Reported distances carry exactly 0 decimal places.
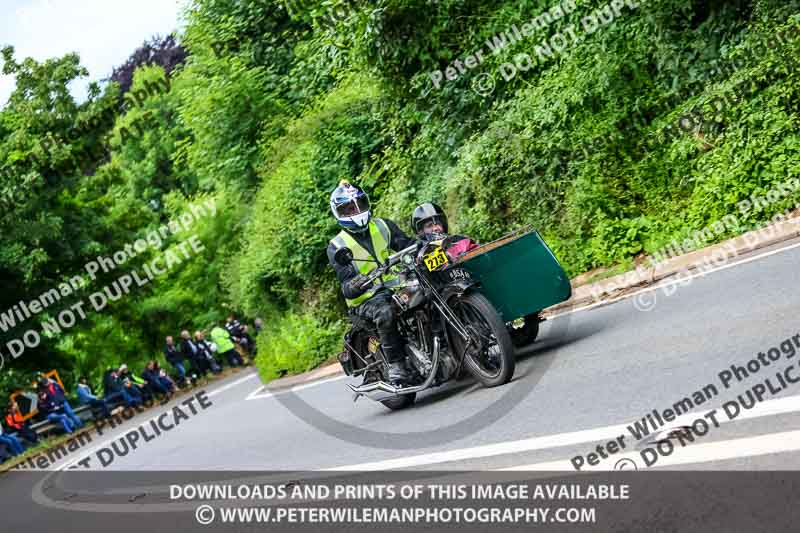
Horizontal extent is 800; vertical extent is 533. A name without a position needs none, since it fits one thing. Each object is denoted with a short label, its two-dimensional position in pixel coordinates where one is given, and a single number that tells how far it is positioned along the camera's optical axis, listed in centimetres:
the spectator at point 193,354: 3045
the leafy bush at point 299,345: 1972
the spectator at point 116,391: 2750
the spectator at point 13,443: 2262
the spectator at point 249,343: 3856
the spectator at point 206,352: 3123
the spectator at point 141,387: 2800
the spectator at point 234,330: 3825
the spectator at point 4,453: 2226
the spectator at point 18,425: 2373
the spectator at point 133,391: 2764
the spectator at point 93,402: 2666
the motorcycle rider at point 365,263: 892
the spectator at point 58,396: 2497
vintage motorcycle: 830
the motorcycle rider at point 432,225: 952
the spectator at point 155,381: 2817
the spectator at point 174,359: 3066
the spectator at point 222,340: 3212
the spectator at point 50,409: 2498
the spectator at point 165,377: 2892
